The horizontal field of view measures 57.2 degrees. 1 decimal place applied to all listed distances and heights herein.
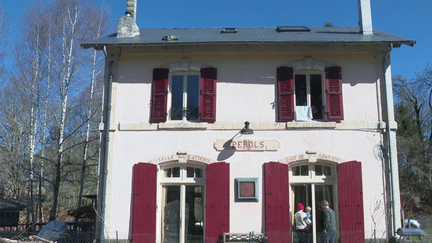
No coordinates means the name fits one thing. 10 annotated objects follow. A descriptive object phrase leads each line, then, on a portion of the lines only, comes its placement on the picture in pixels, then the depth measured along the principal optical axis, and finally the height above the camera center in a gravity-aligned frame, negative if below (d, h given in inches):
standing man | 366.0 -29.5
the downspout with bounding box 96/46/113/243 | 408.5 +40.5
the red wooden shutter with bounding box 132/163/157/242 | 404.2 -9.5
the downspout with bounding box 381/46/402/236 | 398.6 +49.4
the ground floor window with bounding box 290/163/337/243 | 412.2 +4.7
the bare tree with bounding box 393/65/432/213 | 831.9 +94.7
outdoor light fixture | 413.4 +65.4
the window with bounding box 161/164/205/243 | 414.3 -9.8
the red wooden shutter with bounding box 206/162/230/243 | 400.8 -7.5
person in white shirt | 395.9 -30.0
